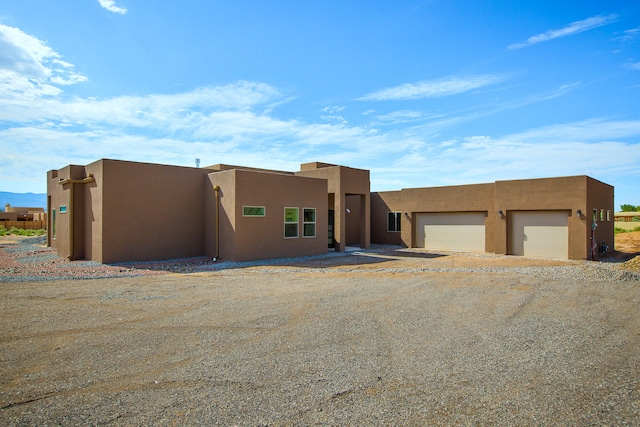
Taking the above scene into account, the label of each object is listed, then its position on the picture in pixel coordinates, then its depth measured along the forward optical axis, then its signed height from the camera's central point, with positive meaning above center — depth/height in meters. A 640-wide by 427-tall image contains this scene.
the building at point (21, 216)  39.25 +0.11
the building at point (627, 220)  38.26 -0.39
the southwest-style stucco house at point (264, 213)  14.55 +0.14
